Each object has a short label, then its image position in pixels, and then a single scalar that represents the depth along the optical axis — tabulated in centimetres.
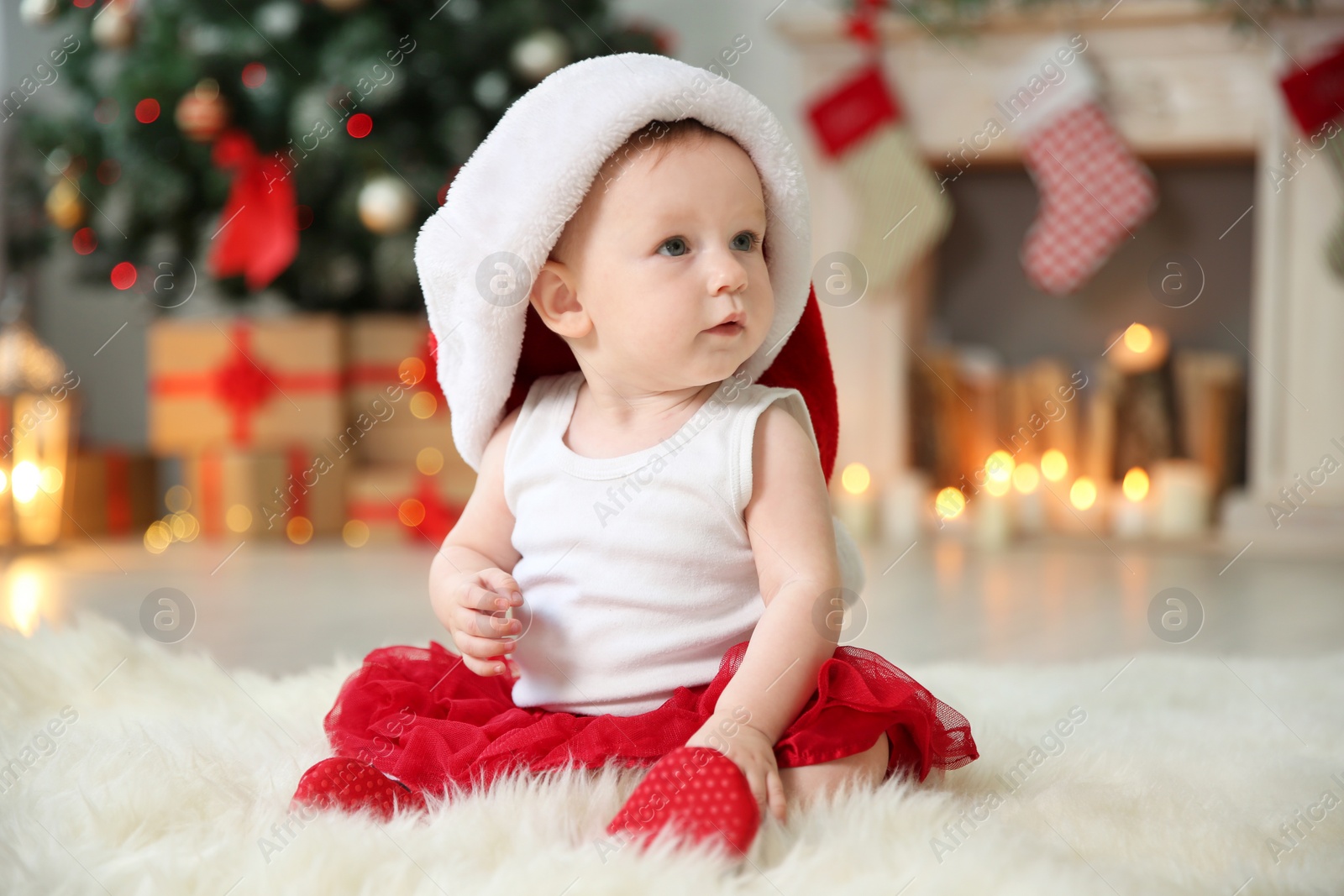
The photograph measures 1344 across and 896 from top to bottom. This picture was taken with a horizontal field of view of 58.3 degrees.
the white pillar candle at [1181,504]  257
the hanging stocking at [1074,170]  257
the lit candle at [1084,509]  267
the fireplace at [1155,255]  252
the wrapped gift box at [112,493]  256
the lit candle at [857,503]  269
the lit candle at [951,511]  272
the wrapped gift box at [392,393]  253
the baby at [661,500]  81
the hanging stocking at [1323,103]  240
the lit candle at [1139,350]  273
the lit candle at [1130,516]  258
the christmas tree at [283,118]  231
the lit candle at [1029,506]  269
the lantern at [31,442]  236
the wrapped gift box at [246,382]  248
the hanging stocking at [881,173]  269
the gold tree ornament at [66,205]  246
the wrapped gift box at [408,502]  245
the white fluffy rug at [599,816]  63
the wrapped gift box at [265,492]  247
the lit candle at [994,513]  255
